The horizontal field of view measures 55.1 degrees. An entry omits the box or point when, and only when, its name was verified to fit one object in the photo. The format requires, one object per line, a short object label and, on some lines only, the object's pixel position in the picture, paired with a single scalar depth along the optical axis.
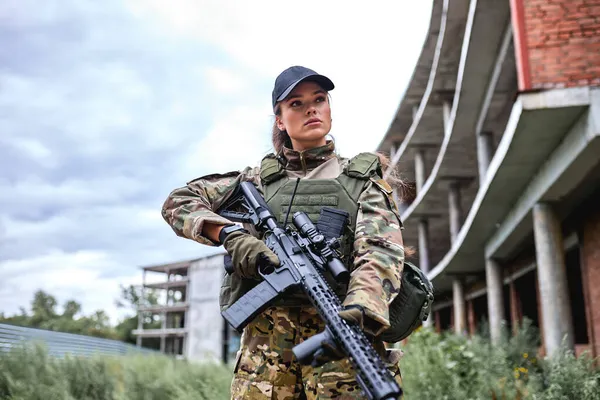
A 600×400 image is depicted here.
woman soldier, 2.09
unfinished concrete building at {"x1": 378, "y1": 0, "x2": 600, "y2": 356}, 6.87
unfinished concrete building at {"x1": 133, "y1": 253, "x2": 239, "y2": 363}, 48.53
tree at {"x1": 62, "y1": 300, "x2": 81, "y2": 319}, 68.53
